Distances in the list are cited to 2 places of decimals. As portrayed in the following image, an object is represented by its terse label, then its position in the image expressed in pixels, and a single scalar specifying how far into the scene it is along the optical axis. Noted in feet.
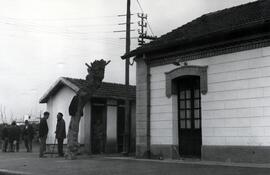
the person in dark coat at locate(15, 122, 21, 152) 82.28
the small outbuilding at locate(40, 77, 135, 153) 67.78
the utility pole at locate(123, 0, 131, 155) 62.00
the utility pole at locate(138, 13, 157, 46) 113.93
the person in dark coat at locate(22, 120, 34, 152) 80.99
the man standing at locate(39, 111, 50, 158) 62.68
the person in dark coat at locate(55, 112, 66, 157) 61.36
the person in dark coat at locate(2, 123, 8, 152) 82.07
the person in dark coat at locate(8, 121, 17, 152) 81.41
